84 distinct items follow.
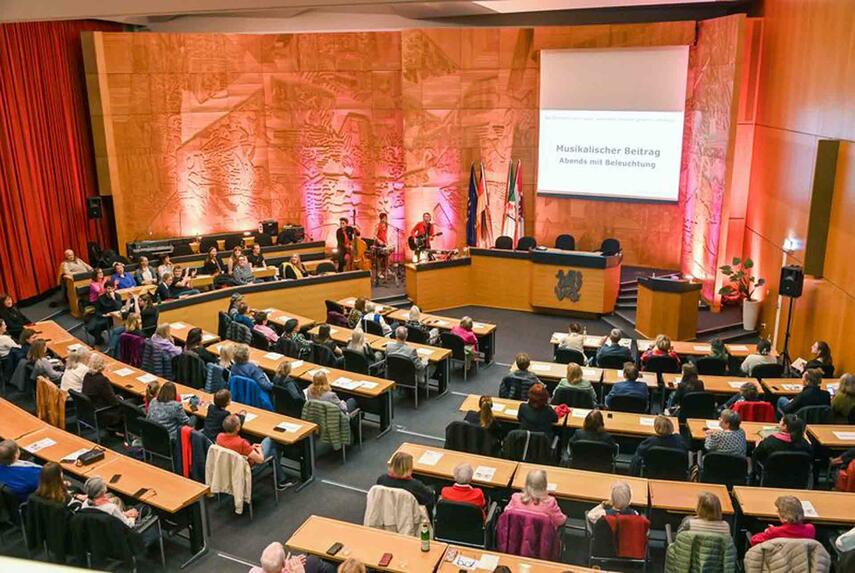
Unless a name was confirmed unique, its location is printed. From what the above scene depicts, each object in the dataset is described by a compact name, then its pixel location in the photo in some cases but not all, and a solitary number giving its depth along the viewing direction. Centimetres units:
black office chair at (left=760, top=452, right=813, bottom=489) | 645
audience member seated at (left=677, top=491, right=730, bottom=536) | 522
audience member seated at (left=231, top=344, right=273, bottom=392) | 846
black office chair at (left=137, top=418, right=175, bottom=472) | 734
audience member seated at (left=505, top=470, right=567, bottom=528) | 558
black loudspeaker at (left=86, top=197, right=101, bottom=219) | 1563
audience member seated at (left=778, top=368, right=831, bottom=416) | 774
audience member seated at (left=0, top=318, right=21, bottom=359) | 995
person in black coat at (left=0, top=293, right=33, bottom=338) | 1110
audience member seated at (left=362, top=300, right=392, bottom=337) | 1129
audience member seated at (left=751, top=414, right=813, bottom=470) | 661
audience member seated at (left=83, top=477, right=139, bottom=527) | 579
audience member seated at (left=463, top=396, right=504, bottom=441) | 714
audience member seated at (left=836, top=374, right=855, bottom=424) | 750
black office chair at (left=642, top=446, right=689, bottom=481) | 656
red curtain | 1391
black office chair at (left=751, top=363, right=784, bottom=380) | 913
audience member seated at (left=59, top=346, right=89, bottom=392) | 846
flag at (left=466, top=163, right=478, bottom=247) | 1675
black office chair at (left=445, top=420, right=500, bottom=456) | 720
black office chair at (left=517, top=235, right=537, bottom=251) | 1579
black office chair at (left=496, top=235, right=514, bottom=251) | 1594
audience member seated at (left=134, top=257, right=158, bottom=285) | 1384
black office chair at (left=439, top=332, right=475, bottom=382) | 1077
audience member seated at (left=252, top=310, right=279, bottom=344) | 1072
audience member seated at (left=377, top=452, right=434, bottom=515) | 591
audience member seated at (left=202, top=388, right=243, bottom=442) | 735
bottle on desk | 517
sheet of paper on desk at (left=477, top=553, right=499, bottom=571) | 501
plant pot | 1248
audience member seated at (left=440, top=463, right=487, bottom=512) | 587
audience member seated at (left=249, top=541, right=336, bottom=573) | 473
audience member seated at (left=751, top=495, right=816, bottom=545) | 515
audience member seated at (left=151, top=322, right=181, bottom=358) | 965
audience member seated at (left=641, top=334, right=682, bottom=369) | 926
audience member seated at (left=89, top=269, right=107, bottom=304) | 1261
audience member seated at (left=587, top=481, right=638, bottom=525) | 549
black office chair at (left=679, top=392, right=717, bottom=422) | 796
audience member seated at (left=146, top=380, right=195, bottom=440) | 745
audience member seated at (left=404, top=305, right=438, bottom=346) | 1100
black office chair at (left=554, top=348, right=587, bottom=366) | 988
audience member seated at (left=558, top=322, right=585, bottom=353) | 1005
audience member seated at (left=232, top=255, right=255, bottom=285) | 1392
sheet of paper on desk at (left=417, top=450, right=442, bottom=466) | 661
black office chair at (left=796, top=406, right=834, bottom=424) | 759
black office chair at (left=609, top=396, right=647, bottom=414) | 809
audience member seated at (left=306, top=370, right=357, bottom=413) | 800
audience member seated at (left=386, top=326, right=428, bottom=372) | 975
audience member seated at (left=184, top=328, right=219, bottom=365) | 955
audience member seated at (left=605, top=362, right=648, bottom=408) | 816
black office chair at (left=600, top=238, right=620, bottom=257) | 1516
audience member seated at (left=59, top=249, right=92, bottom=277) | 1377
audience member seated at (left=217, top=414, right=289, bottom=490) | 682
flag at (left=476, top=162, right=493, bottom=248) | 1673
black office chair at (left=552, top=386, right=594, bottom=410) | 809
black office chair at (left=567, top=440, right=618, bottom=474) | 677
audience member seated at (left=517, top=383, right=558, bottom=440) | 736
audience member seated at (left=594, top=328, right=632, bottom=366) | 965
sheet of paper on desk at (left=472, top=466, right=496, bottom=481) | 637
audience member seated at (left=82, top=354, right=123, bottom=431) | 827
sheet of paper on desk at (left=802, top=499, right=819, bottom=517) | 564
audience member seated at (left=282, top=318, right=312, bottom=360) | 1027
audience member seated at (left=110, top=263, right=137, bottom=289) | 1325
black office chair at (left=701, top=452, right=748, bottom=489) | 655
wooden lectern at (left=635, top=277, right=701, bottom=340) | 1198
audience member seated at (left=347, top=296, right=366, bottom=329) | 1157
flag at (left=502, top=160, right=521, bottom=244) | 1659
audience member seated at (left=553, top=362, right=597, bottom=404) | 811
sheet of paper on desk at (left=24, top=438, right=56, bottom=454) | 698
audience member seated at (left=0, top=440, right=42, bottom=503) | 638
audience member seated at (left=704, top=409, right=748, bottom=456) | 666
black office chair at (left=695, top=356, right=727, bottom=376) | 933
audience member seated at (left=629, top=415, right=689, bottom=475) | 664
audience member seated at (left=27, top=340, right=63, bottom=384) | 885
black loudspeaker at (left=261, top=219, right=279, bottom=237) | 1722
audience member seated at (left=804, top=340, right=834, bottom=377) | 890
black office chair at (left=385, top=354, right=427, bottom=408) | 973
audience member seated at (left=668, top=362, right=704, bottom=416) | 810
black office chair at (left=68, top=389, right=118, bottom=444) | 815
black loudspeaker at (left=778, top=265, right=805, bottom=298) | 1013
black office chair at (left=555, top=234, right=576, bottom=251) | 1592
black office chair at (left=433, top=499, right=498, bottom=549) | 584
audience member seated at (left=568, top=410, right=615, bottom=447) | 682
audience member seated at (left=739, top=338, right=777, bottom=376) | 931
